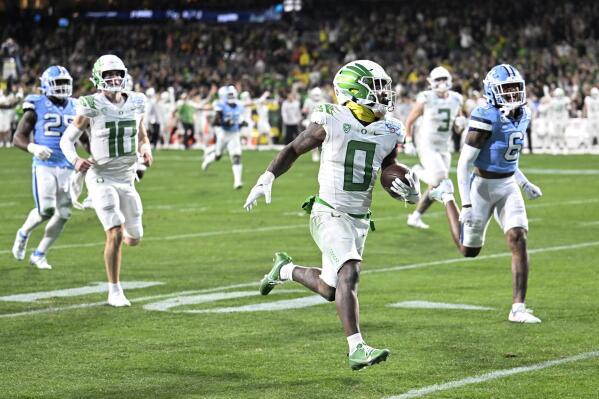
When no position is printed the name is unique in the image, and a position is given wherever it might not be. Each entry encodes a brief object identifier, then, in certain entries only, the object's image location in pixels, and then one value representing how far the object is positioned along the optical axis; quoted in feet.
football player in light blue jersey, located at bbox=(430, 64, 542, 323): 55.57
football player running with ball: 43.52
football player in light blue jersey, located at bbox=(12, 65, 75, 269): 73.10
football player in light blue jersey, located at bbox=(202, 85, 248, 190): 142.61
